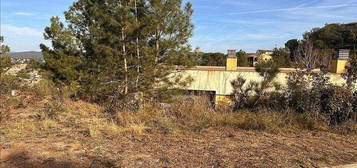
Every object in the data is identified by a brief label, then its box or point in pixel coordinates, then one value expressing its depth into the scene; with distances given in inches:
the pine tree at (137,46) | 321.7
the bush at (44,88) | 366.0
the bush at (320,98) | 190.9
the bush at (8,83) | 319.9
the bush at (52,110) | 207.2
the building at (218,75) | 540.1
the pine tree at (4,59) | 401.7
